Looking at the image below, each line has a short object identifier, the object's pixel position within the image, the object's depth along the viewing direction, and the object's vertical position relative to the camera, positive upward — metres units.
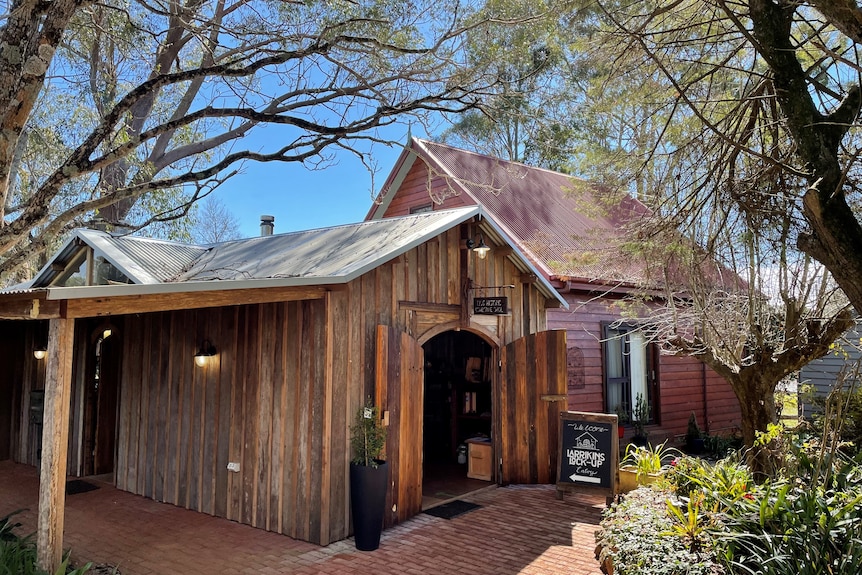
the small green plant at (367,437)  5.62 -0.85
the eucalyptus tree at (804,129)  2.99 +1.33
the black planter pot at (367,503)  5.38 -1.42
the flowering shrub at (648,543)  3.82 -1.40
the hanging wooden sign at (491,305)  6.97 +0.49
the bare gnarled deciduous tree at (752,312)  5.30 +0.31
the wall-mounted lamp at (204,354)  6.54 -0.05
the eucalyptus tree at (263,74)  4.98 +3.25
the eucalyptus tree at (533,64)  6.18 +3.59
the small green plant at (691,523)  4.04 -1.27
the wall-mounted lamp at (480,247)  6.89 +1.17
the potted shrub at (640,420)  10.09 -1.30
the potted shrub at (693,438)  10.70 -1.69
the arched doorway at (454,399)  9.62 -0.89
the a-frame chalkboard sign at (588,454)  6.59 -1.23
